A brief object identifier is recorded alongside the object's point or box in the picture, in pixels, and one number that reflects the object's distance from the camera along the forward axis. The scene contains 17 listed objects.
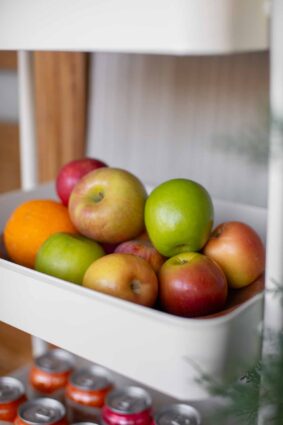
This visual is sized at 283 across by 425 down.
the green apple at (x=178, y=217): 0.67
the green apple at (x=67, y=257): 0.69
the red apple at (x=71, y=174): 0.86
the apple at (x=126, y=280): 0.63
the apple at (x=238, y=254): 0.69
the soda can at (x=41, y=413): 0.91
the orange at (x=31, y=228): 0.77
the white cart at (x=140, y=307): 0.50
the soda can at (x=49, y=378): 1.05
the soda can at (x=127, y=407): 0.88
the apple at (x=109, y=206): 0.72
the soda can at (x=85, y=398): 0.98
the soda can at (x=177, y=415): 0.90
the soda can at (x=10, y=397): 0.96
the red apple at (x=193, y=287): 0.62
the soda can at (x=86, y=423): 0.93
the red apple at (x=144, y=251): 0.70
